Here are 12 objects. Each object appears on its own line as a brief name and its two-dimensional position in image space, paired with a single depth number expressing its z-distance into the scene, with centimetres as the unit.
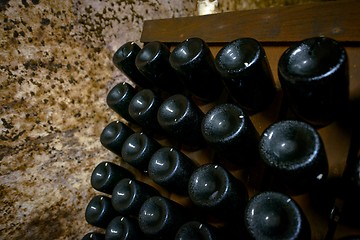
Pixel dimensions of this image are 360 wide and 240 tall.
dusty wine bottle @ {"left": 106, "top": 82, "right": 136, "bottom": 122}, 87
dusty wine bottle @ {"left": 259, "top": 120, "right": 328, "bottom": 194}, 45
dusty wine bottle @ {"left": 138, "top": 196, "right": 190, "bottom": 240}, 64
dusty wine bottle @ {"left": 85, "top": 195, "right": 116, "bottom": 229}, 85
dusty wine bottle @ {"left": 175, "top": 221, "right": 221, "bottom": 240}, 57
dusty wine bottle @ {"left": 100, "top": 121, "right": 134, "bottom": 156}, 87
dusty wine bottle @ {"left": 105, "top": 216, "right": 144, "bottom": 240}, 75
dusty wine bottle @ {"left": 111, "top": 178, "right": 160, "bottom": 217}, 74
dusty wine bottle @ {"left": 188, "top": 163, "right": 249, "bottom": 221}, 55
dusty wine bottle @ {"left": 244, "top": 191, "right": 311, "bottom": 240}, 44
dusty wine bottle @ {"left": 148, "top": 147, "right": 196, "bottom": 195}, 66
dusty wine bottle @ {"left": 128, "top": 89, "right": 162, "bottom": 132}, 78
